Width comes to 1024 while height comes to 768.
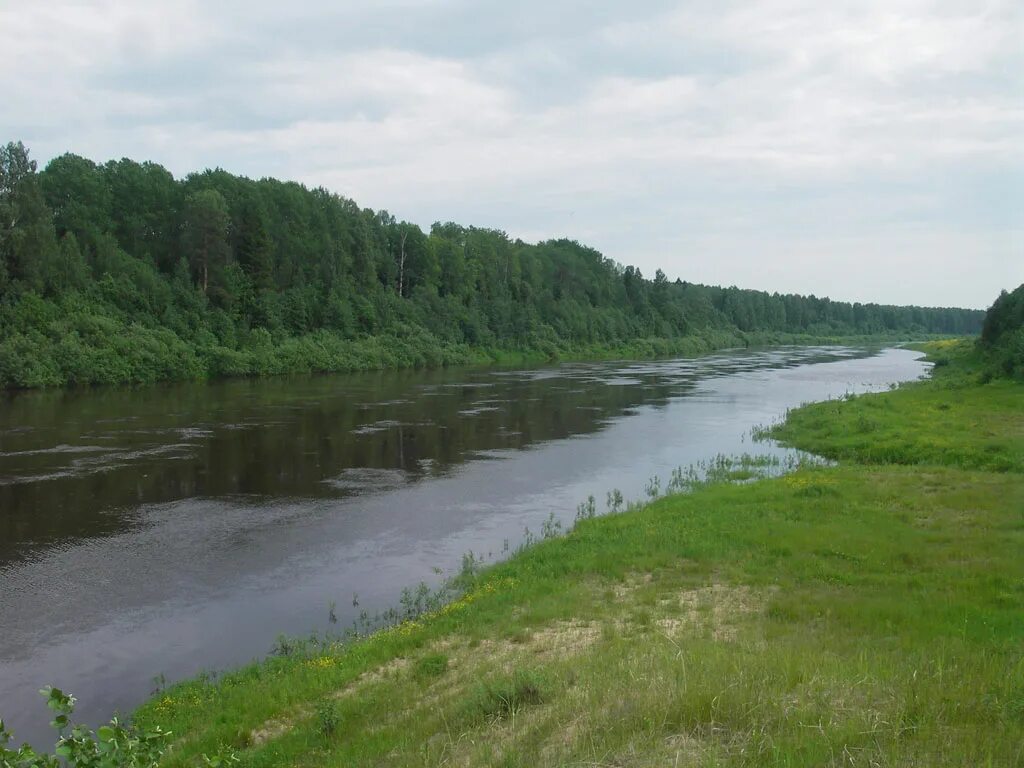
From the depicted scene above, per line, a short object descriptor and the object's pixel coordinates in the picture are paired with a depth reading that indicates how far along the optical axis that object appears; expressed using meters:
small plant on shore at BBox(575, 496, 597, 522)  19.91
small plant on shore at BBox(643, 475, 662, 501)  22.59
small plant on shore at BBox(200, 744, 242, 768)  5.30
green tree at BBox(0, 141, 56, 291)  54.06
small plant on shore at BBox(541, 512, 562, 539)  18.22
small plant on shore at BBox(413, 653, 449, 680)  9.77
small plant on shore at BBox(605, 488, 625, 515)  20.77
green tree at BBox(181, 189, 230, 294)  70.50
